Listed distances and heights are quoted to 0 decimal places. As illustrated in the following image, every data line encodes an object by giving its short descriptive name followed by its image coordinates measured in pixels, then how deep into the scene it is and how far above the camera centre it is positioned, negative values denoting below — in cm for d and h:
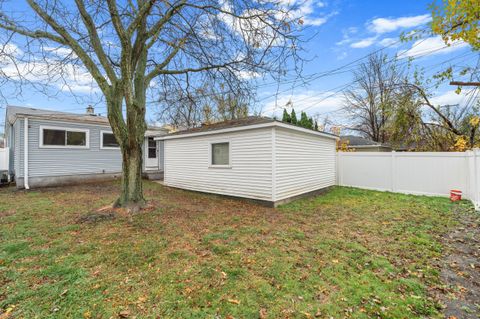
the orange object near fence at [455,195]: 775 -123
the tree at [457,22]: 336 +220
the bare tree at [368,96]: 2006 +593
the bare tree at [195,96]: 662 +208
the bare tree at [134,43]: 509 +293
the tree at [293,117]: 1479 +278
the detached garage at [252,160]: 714 -1
